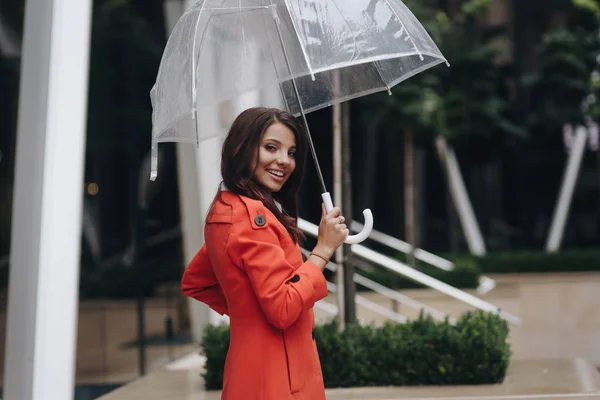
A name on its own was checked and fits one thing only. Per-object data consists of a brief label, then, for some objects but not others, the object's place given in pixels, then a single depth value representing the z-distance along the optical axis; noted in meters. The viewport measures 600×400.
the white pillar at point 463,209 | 19.66
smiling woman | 3.38
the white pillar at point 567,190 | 20.76
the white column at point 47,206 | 6.06
